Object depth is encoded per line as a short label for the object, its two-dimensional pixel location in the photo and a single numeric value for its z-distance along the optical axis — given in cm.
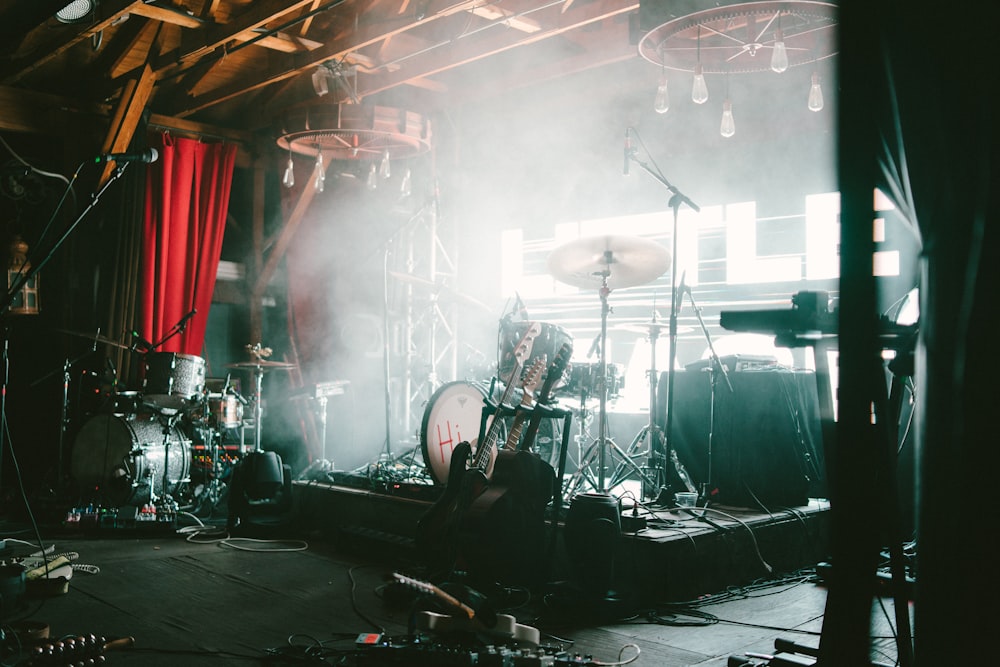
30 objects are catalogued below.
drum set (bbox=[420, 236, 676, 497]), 518
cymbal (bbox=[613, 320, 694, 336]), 605
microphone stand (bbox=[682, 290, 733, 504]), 508
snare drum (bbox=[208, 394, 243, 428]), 665
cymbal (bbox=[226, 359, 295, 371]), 673
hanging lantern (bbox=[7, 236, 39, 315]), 717
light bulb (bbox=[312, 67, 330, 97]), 598
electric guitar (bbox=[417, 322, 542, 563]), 382
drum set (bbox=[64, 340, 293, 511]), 603
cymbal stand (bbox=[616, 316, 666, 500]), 561
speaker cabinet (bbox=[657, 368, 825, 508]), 489
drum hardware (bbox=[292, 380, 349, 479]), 727
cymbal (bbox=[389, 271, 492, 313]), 709
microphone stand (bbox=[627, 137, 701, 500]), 476
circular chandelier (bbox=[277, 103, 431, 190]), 540
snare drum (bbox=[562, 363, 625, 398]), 605
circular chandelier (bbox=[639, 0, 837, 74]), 343
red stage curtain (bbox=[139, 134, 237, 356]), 777
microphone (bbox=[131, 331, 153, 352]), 629
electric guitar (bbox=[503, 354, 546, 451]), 408
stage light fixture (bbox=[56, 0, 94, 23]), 546
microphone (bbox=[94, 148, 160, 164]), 317
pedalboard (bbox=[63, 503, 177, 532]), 579
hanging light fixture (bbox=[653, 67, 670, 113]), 437
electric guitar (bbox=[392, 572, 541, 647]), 261
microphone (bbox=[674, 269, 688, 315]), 509
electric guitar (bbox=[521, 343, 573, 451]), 402
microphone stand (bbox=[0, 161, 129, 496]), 290
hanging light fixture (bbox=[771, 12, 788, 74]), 354
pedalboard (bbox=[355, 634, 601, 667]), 249
